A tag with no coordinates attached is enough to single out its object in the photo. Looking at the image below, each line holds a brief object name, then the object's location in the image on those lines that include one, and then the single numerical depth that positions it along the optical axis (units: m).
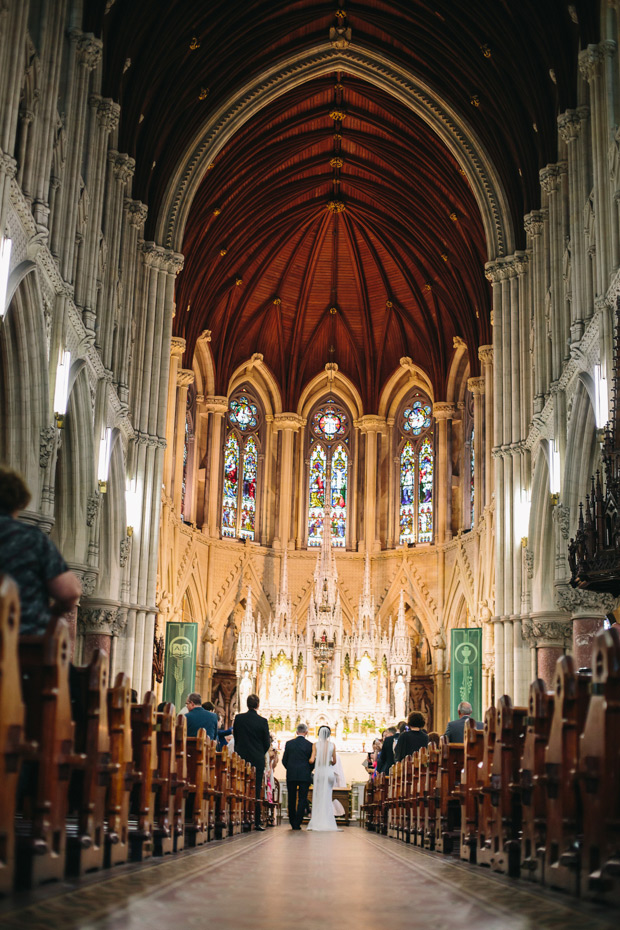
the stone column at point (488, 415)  32.06
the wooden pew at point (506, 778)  8.01
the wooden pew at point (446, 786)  11.41
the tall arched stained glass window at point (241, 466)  37.88
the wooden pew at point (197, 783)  10.98
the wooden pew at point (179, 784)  9.55
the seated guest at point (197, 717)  14.16
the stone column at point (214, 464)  36.62
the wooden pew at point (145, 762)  8.18
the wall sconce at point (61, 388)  17.00
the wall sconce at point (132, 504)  24.48
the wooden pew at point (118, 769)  6.88
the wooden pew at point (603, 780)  5.37
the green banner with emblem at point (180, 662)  27.14
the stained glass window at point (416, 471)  37.66
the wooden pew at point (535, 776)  6.92
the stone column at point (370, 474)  38.09
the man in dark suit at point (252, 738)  17.06
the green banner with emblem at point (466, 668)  27.08
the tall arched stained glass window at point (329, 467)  38.81
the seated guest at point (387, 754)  19.56
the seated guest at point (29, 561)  5.31
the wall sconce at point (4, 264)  13.52
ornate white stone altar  31.34
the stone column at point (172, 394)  32.97
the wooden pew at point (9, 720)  4.30
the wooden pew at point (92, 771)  6.09
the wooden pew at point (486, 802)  8.70
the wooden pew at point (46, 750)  5.18
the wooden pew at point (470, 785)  9.66
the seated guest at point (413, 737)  16.56
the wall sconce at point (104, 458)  21.34
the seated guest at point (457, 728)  12.97
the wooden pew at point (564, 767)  6.24
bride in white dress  18.25
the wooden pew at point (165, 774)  8.89
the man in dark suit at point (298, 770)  17.64
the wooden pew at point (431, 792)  12.27
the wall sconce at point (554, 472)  21.48
